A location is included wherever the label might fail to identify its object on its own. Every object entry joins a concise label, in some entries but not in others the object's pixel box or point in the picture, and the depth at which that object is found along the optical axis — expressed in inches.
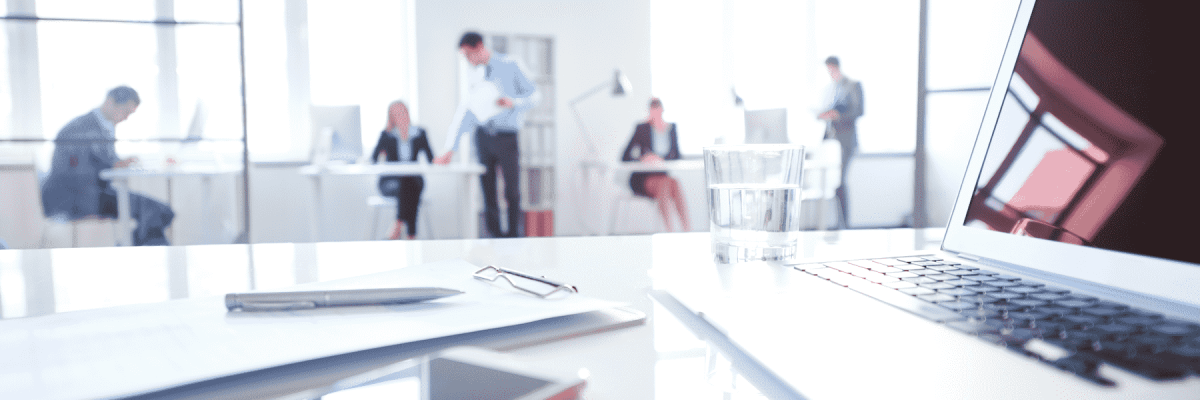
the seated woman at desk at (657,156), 179.0
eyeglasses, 16.3
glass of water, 22.9
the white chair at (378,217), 184.4
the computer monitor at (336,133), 173.3
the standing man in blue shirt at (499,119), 148.8
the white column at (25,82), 140.9
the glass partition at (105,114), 131.9
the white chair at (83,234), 140.8
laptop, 10.2
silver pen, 14.8
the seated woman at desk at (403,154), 164.7
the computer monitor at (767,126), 182.7
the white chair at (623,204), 193.8
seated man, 130.8
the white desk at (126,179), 126.0
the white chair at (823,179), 170.6
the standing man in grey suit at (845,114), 180.1
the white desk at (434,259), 12.0
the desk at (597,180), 205.6
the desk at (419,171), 133.6
